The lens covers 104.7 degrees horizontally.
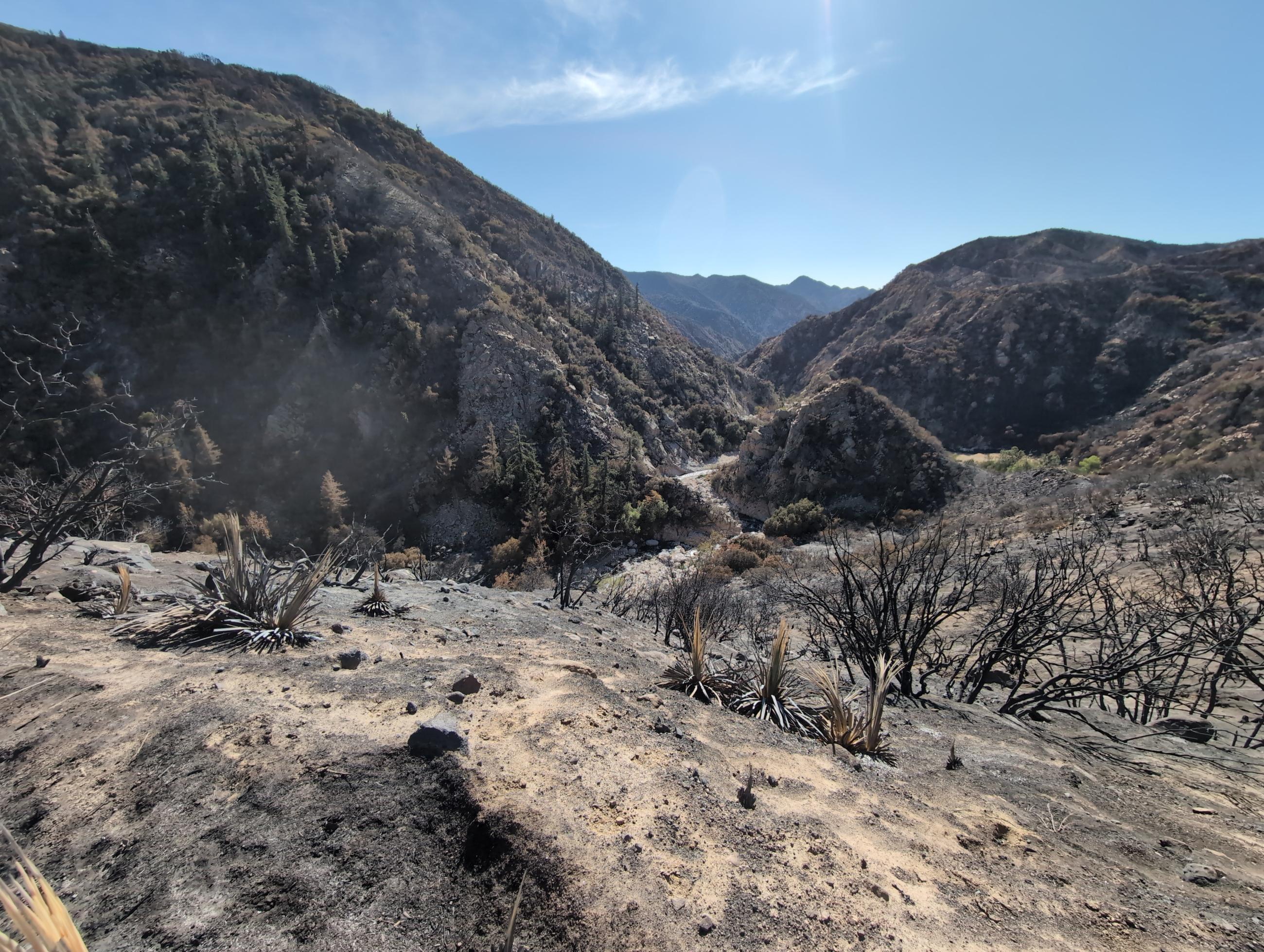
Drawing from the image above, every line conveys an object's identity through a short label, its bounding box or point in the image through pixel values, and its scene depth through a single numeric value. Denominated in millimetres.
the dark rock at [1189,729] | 4375
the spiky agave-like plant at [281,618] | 4148
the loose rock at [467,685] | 3676
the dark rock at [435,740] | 2725
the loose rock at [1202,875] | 2334
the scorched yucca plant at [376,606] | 6219
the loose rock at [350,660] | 3959
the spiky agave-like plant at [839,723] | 3676
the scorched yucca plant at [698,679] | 4496
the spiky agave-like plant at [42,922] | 968
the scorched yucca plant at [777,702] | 4051
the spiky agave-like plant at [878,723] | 3586
